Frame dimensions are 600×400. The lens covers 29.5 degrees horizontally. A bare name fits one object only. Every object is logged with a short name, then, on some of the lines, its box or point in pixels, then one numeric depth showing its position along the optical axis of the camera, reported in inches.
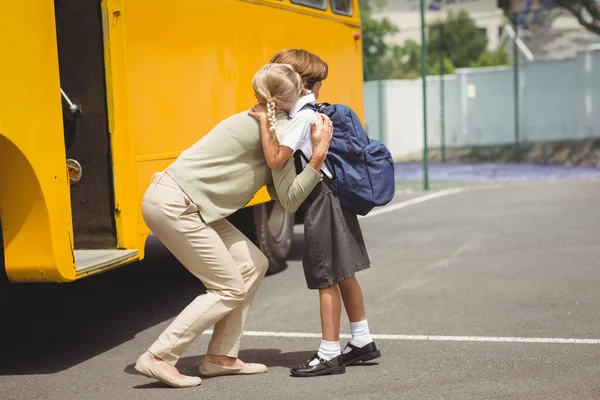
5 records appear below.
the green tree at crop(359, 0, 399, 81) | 1008.9
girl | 230.7
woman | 225.8
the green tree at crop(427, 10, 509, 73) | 1016.0
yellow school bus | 227.6
